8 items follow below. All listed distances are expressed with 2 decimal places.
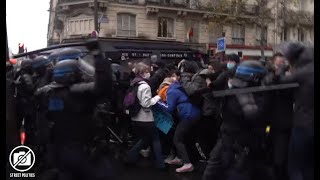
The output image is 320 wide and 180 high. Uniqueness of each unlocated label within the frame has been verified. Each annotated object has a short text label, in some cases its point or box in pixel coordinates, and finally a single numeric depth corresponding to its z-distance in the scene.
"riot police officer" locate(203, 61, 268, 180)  2.42
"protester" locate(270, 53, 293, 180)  2.45
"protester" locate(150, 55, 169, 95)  3.63
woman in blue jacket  3.36
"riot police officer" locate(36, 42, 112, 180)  2.34
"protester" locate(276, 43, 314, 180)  2.35
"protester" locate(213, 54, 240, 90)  2.52
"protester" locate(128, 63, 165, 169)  3.45
